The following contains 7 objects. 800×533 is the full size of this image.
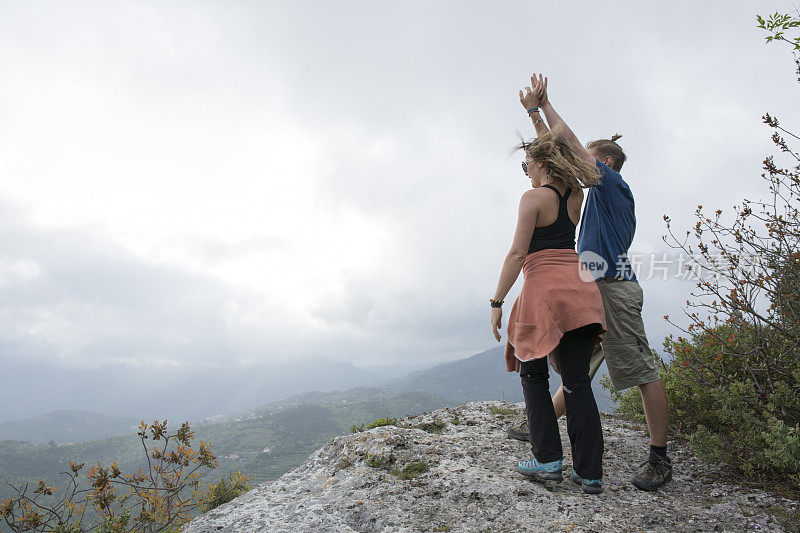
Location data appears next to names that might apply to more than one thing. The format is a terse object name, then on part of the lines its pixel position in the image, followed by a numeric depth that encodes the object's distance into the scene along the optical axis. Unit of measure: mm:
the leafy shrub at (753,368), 3895
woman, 3623
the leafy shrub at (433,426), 6016
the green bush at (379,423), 6000
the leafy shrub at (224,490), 4225
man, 4000
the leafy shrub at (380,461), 4375
